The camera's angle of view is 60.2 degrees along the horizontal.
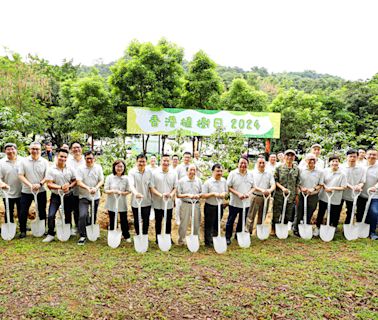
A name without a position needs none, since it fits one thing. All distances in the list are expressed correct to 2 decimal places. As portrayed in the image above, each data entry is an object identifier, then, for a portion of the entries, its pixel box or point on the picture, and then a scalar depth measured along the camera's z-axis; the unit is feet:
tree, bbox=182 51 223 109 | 39.42
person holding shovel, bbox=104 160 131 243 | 15.26
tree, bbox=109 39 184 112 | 37.58
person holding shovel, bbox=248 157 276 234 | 16.52
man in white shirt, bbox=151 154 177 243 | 15.34
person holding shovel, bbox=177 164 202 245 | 15.29
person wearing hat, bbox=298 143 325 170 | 19.39
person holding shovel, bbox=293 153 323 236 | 16.83
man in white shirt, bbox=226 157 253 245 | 15.78
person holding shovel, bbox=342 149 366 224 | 16.97
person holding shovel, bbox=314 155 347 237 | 16.78
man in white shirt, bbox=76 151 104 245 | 15.44
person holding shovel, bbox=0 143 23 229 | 15.65
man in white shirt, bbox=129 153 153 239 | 15.30
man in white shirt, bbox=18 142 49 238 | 15.46
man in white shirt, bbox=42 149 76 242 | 15.25
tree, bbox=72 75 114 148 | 39.40
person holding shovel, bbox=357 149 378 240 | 17.08
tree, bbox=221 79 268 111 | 49.03
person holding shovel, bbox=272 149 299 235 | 16.85
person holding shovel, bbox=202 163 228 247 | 15.37
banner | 36.47
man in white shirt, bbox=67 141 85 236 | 16.38
